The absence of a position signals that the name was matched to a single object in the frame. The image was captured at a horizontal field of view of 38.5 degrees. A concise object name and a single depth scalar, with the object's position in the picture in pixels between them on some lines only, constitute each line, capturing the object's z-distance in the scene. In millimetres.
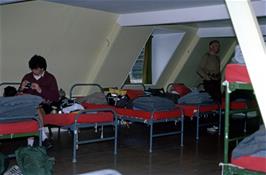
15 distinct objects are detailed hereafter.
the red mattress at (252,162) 2635
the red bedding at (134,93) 5929
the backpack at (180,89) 6703
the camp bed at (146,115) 4867
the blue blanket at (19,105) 3729
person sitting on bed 4941
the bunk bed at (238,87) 2649
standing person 6570
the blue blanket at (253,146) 2654
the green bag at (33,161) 3246
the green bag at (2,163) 3367
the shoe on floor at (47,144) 4659
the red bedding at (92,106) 5498
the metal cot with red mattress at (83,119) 4293
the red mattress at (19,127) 3656
